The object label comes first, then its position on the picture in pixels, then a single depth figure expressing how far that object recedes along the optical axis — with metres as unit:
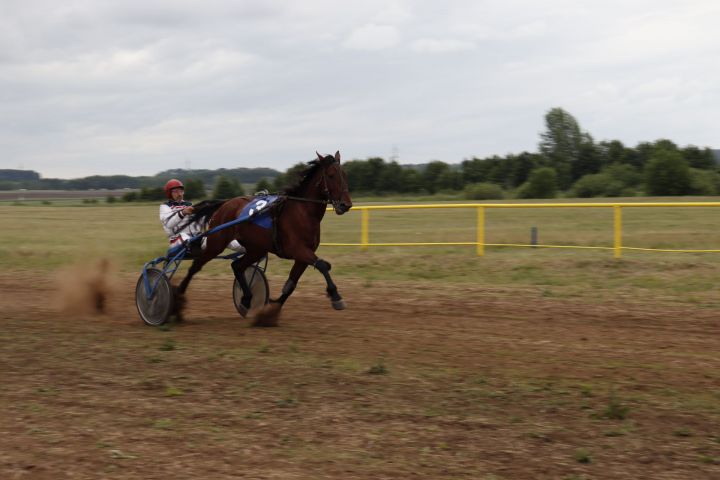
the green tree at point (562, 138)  64.62
